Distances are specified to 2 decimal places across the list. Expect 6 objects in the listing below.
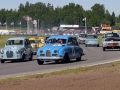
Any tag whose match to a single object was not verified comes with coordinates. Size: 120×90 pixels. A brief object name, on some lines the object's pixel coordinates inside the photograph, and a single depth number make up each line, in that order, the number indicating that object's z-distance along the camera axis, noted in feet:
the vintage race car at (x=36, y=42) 139.74
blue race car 93.76
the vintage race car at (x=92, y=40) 197.88
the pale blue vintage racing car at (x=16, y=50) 103.19
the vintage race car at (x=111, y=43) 153.48
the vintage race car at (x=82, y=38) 233.43
